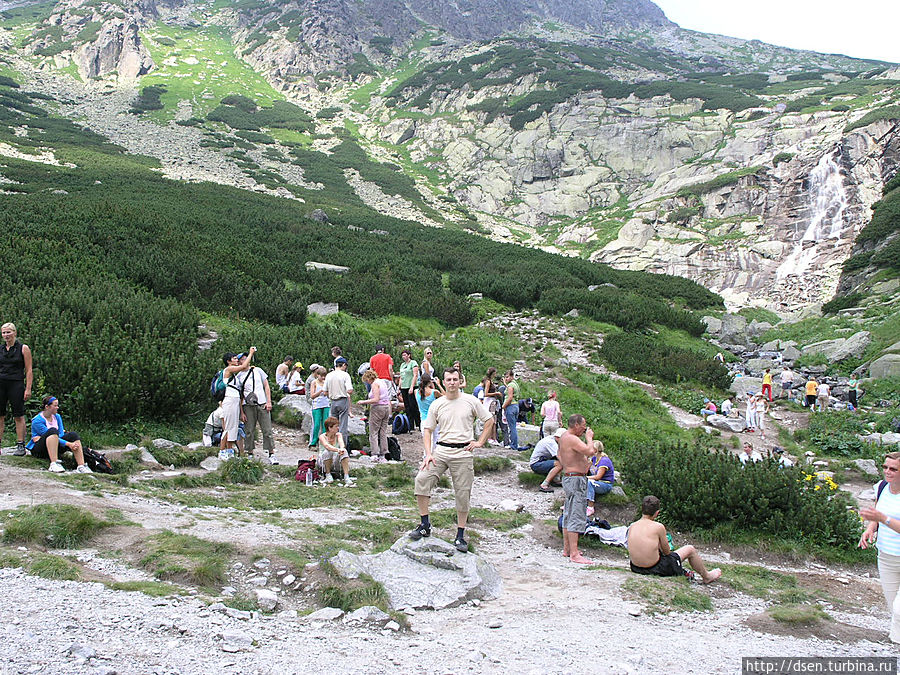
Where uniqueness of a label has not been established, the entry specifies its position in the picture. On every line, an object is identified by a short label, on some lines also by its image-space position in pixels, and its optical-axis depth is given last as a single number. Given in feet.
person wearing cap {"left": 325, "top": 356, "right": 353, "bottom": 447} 29.66
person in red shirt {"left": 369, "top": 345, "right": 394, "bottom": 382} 34.58
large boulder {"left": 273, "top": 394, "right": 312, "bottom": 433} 34.60
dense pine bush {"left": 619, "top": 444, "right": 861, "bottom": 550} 22.07
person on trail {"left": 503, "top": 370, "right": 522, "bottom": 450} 36.76
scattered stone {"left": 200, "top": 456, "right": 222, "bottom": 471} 25.63
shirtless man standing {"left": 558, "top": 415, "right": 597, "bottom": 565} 19.92
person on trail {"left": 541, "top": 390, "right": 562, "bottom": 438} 36.37
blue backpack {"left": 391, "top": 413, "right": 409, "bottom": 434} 37.68
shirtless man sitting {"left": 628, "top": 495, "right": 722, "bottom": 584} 17.69
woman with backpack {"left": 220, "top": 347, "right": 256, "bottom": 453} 26.96
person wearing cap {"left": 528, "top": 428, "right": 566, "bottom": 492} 28.69
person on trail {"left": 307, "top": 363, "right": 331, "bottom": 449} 29.27
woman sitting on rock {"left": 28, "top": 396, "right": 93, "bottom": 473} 22.44
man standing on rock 17.78
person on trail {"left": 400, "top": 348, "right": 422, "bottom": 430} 38.34
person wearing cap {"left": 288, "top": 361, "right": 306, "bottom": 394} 37.70
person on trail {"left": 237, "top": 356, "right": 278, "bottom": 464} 27.96
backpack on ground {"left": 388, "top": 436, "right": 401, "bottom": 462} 31.89
